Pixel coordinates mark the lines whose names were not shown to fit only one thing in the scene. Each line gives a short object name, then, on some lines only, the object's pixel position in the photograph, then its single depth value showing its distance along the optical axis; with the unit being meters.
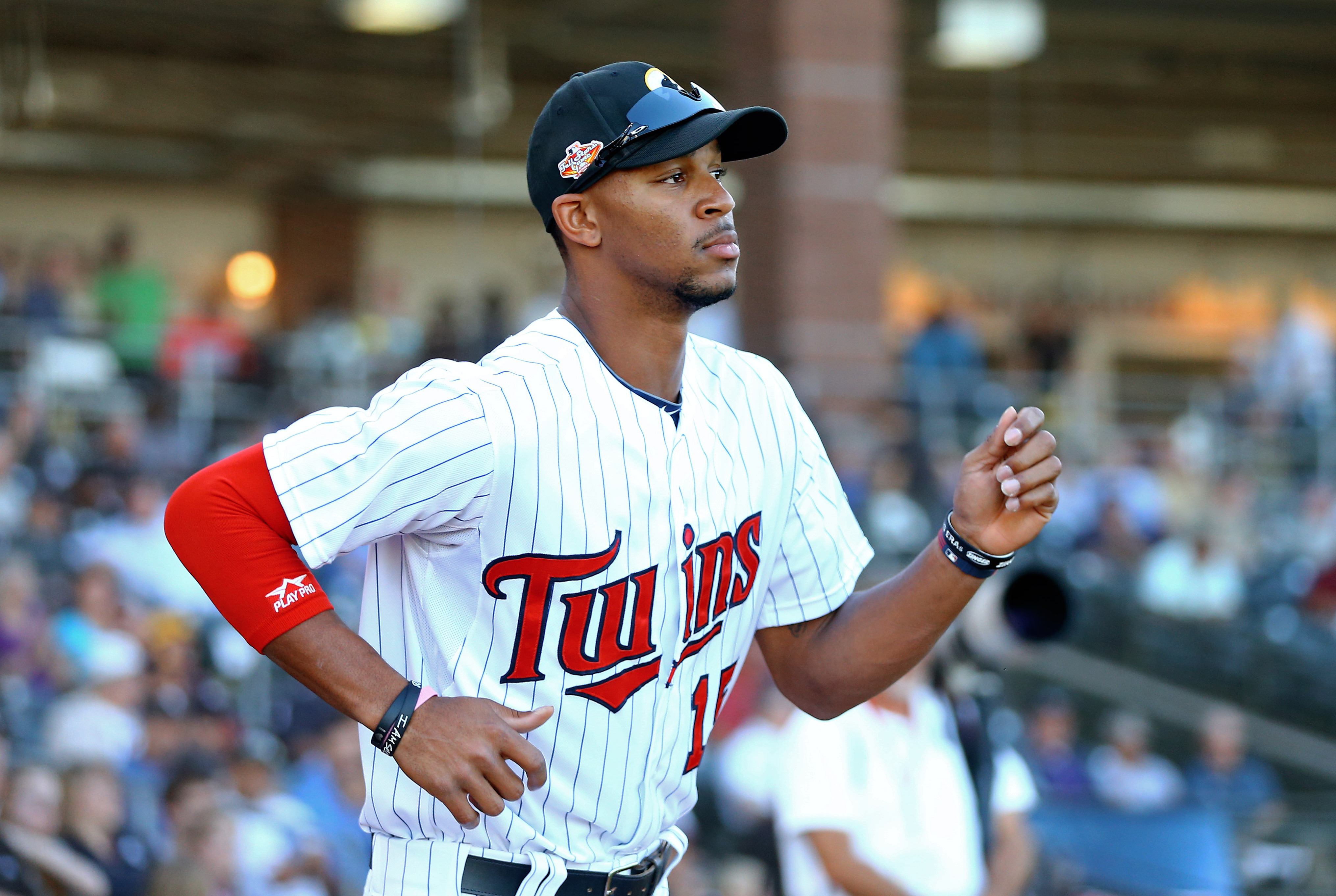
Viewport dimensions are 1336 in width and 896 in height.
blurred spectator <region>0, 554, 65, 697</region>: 14.45
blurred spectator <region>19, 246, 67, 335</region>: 21.84
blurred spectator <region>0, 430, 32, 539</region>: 16.98
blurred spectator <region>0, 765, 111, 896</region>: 11.13
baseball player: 4.61
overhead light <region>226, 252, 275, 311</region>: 35.81
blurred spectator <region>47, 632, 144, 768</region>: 13.80
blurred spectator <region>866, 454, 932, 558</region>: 19.33
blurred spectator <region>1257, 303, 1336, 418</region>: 26.05
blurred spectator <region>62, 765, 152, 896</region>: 11.55
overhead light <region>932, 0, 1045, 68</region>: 29.55
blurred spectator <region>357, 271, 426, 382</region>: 25.87
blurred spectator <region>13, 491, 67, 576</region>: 16.77
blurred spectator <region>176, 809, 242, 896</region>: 11.77
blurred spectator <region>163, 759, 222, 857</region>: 12.00
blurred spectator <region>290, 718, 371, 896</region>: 13.06
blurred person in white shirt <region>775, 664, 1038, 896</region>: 8.40
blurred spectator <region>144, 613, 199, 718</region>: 14.55
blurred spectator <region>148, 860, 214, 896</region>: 11.47
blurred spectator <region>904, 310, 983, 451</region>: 22.47
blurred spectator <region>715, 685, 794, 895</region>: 14.95
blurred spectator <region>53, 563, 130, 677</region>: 14.91
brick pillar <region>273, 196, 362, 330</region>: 37.06
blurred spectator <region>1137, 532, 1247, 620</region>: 21.09
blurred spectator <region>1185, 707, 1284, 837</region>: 17.58
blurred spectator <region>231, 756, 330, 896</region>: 12.21
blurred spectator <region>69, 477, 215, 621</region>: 17.11
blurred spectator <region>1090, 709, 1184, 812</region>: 17.58
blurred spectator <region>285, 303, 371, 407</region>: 24.14
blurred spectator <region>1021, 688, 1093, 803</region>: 17.08
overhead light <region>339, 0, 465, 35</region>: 29.58
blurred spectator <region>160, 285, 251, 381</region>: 22.69
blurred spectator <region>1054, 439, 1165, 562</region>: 21.86
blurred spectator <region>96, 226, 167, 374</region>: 22.28
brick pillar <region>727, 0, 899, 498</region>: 21.66
